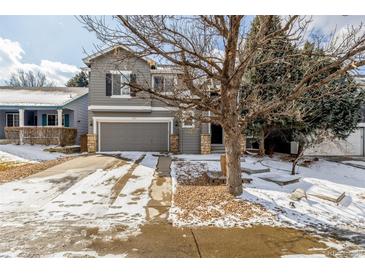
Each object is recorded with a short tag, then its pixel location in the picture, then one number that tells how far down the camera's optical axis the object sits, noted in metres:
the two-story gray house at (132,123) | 14.61
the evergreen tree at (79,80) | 33.88
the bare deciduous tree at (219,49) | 4.55
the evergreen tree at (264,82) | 10.17
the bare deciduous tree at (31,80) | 35.08
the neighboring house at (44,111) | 17.30
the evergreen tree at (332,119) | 11.40
